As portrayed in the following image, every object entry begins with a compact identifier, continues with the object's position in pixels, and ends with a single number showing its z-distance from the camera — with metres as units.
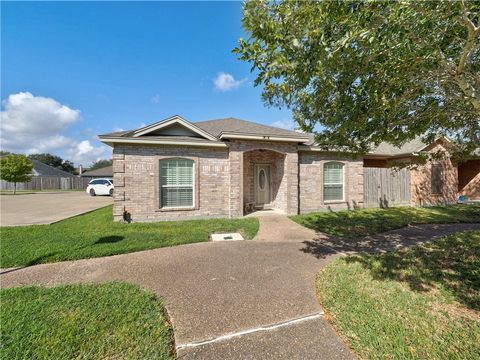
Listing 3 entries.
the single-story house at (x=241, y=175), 8.76
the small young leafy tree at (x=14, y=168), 24.75
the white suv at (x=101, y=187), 21.53
